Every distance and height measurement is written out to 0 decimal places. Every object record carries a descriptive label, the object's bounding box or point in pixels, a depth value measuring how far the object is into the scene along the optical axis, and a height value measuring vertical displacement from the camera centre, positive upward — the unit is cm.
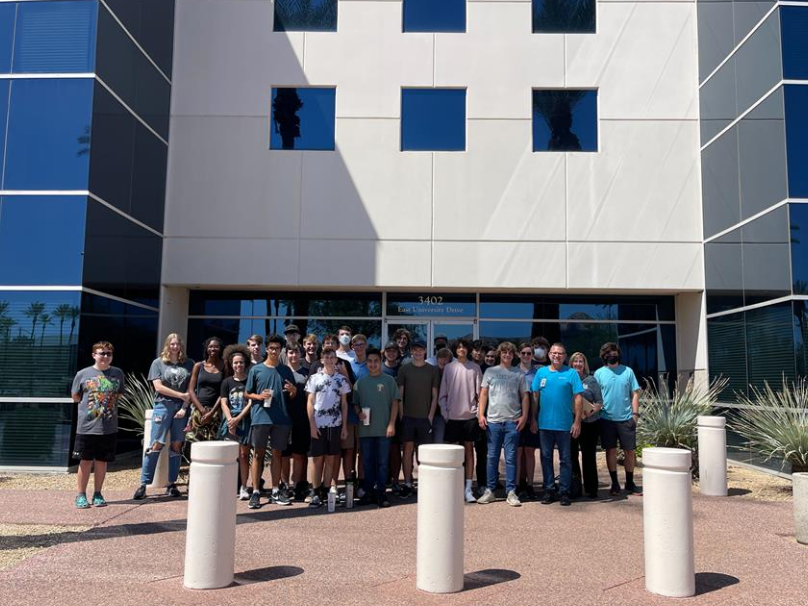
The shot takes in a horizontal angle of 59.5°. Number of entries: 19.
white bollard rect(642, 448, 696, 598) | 514 -100
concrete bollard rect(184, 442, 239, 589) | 515 -102
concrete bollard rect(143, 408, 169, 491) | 947 -127
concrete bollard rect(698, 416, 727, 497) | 905 -90
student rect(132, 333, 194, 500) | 866 -34
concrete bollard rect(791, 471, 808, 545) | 665 -109
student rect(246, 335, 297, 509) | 800 -30
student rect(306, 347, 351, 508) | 794 -29
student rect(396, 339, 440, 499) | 848 -18
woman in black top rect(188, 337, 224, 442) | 859 -13
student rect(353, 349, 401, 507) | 813 -44
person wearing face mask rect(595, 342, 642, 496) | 895 -35
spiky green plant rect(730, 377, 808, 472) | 952 -48
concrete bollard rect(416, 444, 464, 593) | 512 -99
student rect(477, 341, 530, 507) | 824 -29
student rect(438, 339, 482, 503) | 854 -20
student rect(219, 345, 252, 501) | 811 -31
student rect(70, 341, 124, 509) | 793 -47
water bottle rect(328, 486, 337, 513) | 777 -129
